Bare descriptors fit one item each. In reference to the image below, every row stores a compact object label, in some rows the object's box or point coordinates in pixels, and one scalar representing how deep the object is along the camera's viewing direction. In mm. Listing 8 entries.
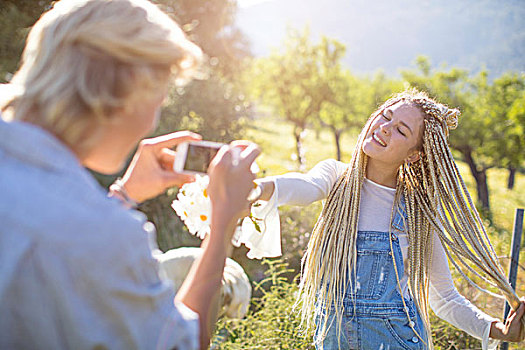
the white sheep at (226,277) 1715
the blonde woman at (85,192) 789
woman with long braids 2051
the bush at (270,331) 2936
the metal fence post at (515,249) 2771
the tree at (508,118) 11925
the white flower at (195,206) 1732
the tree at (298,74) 21375
